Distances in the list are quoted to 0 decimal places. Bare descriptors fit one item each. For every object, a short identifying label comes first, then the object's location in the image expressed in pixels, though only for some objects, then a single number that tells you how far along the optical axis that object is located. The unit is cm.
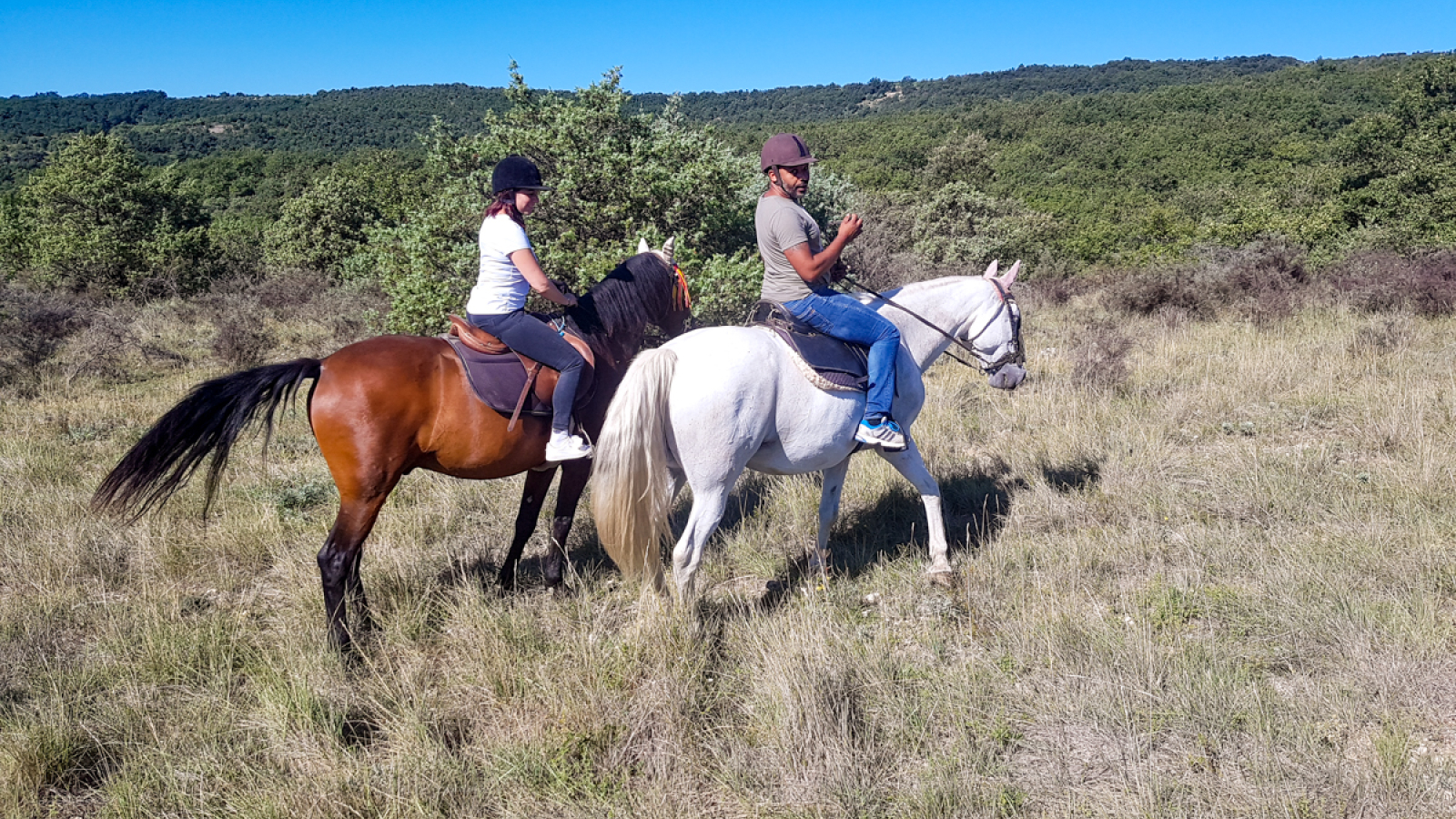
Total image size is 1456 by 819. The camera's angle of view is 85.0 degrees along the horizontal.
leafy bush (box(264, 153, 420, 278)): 2430
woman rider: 429
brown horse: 392
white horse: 397
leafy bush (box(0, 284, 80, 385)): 1165
